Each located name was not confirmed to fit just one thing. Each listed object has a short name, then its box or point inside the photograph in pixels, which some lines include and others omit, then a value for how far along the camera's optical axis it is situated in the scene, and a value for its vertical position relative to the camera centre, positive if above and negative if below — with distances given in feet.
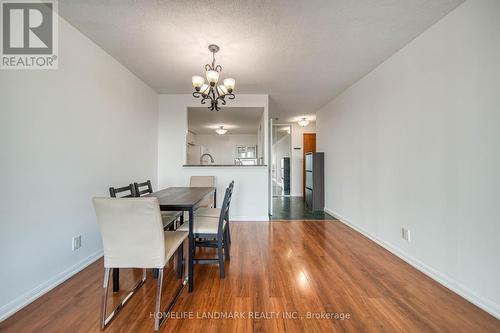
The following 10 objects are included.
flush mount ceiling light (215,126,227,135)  21.20 +3.86
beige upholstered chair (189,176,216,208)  10.86 -0.83
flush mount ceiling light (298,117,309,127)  18.95 +4.27
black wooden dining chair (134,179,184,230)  7.23 -1.96
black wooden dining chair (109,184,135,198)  5.89 -0.76
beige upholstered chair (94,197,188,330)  4.25 -1.56
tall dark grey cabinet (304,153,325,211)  15.39 -1.19
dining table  5.59 -1.12
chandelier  7.26 +3.22
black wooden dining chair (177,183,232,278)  6.28 -2.09
